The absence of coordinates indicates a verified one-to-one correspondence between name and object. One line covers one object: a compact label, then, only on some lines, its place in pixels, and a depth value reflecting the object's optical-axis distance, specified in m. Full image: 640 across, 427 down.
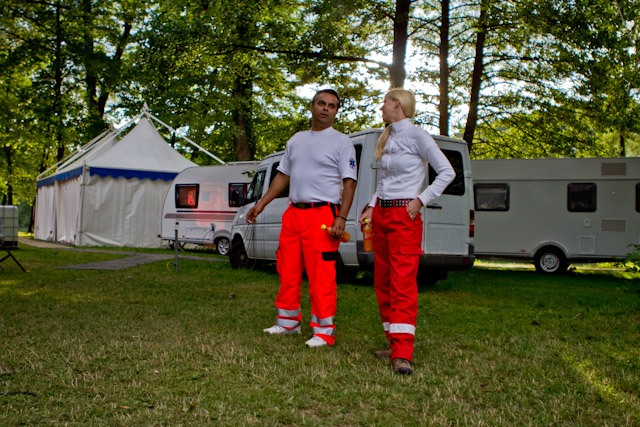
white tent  18.50
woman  3.93
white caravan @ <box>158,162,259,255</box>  17.14
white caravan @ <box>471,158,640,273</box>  14.31
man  4.54
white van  8.70
